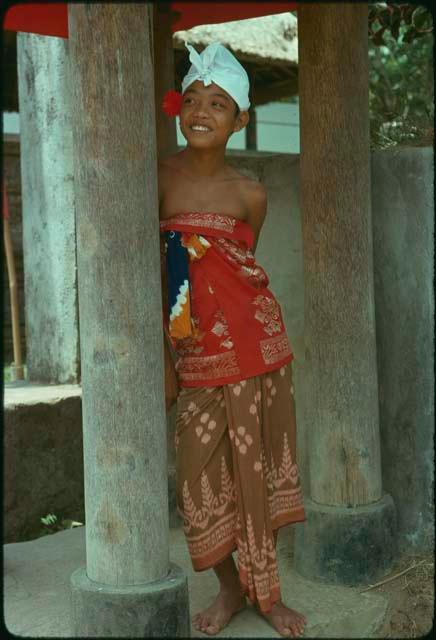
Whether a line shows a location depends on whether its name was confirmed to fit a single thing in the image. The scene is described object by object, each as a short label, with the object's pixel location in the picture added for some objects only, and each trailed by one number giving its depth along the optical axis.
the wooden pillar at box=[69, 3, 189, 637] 2.85
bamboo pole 6.53
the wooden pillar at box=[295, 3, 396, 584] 3.75
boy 3.15
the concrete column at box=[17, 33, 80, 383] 5.24
